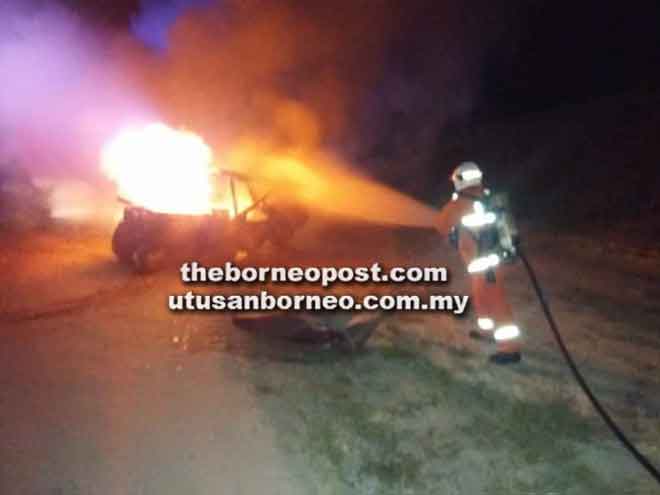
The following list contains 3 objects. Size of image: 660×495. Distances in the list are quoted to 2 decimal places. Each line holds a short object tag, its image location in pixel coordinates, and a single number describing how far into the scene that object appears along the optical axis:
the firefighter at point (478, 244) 6.61
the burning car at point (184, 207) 10.41
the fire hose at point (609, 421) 4.43
